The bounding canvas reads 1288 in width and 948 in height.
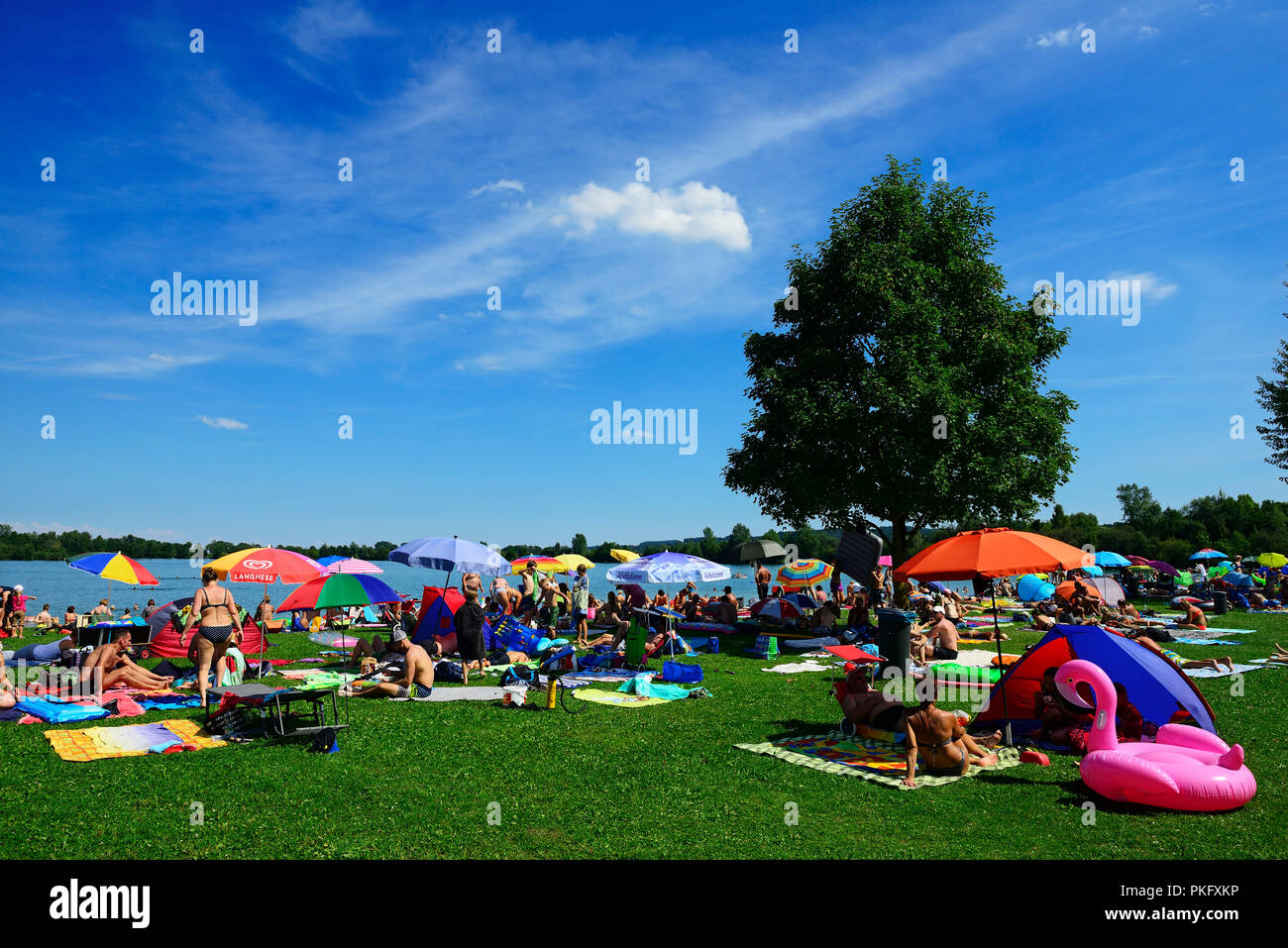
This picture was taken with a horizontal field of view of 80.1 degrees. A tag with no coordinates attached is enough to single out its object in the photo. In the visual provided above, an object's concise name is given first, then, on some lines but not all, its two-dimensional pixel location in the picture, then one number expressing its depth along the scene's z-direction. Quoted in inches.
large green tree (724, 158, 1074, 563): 871.1
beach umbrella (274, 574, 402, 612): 630.5
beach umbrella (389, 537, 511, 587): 690.8
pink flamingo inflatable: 262.5
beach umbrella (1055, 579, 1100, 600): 769.6
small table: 358.6
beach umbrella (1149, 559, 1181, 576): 1400.1
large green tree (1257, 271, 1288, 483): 1251.8
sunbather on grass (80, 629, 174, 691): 479.8
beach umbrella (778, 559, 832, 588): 1162.6
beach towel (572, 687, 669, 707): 467.8
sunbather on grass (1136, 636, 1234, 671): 564.1
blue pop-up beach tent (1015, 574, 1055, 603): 1053.8
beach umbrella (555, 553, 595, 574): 1119.5
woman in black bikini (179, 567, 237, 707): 426.3
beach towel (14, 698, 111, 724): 386.0
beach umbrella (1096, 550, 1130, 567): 1282.0
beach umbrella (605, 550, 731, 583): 759.1
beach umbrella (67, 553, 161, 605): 716.0
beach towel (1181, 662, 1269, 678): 543.8
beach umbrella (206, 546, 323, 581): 620.4
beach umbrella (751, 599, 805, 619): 898.1
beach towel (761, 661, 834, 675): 596.1
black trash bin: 477.4
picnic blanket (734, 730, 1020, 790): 311.4
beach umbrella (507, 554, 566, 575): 1154.7
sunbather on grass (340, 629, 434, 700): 477.7
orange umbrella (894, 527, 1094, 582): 438.3
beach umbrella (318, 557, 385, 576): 789.9
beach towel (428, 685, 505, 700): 476.1
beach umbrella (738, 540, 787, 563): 1218.6
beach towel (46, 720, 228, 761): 326.6
